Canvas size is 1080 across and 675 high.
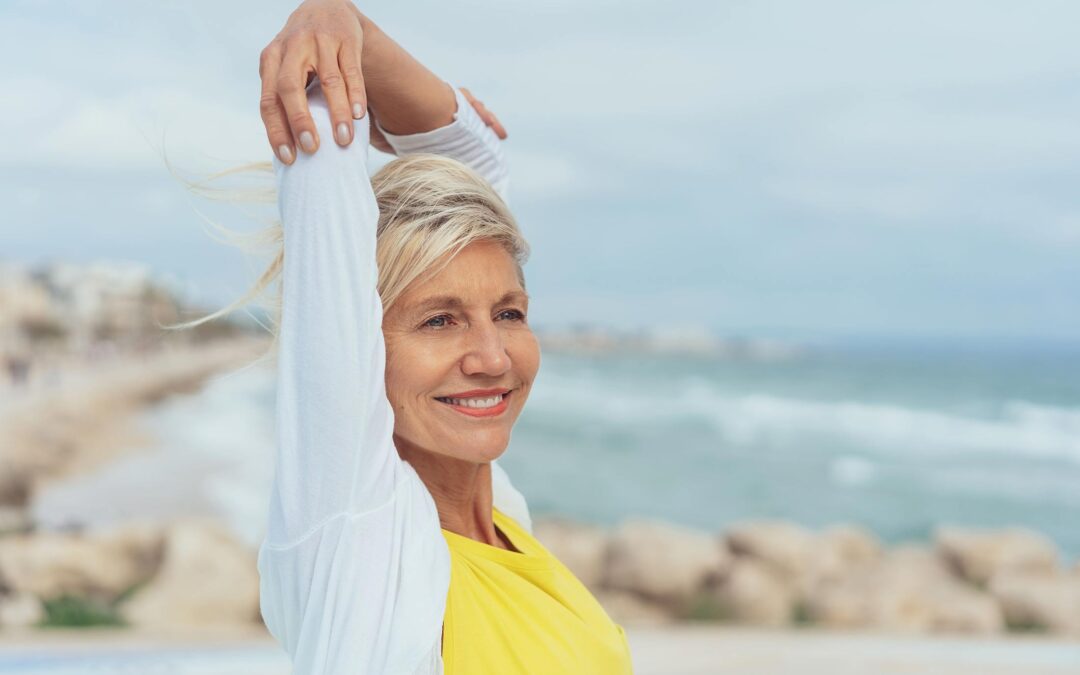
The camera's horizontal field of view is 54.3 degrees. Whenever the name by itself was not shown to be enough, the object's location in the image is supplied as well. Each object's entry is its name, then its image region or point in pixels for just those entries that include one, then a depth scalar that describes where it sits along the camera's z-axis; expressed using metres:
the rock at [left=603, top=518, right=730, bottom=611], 5.71
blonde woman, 0.96
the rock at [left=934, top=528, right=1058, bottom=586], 6.40
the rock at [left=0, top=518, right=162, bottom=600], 5.37
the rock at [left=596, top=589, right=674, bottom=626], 5.55
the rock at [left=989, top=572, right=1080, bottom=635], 5.69
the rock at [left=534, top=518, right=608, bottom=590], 5.86
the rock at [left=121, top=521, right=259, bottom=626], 5.05
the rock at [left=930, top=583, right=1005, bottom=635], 5.45
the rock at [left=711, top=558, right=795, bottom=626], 5.68
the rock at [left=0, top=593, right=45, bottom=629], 5.00
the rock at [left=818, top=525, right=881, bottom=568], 6.63
